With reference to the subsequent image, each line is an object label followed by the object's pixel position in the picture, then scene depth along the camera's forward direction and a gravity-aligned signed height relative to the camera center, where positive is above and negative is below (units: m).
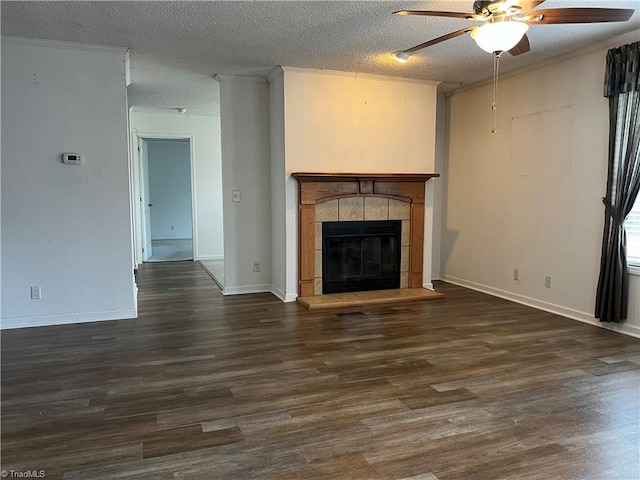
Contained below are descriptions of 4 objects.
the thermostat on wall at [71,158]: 4.16 +0.38
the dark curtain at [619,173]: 3.78 +0.22
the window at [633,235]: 3.91 -0.32
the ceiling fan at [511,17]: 2.60 +1.08
